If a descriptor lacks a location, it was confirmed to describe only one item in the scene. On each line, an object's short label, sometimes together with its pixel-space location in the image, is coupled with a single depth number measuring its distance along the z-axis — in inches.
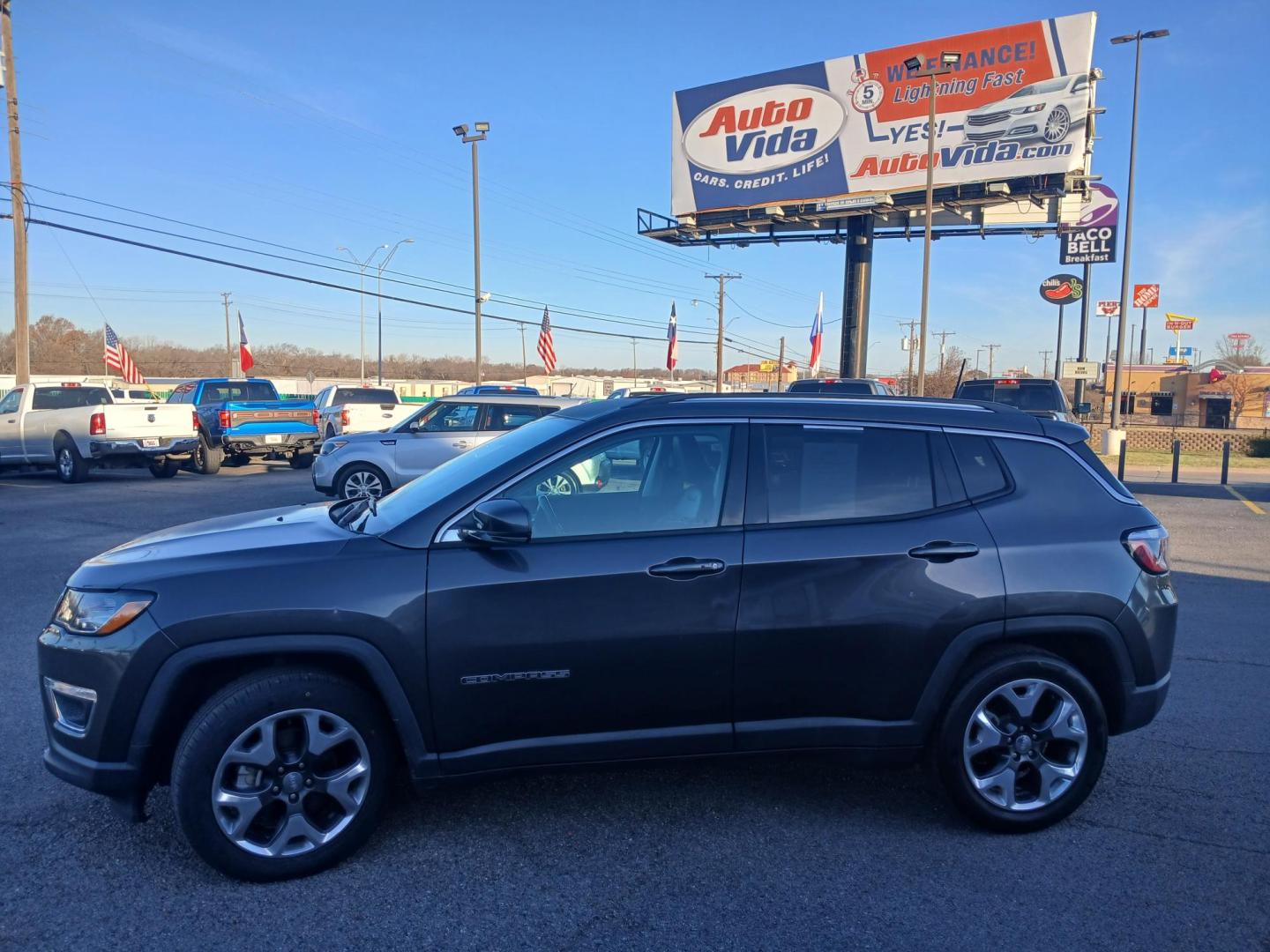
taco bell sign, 1378.0
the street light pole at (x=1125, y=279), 1030.4
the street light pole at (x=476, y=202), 1176.8
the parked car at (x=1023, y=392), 639.1
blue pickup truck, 729.0
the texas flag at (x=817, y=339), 1720.1
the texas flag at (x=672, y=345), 1841.5
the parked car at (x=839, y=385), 637.9
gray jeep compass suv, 127.8
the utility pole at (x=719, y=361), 1965.6
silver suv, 500.4
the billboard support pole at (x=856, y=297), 1264.8
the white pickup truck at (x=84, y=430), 647.8
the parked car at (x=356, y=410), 823.7
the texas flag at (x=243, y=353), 1845.5
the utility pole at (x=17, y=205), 882.1
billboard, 1072.2
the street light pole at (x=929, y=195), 938.1
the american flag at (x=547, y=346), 1381.6
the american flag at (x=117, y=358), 1328.7
